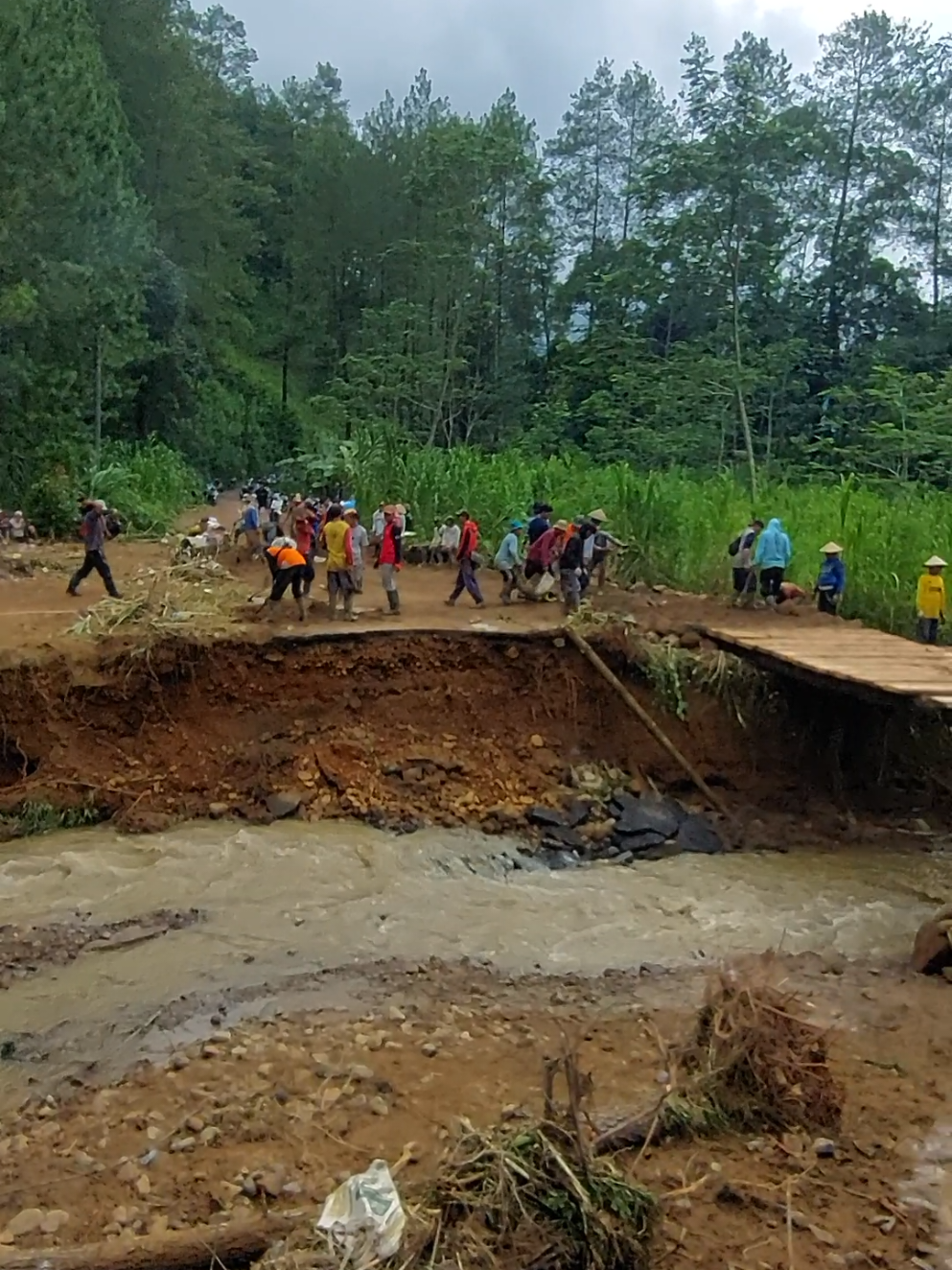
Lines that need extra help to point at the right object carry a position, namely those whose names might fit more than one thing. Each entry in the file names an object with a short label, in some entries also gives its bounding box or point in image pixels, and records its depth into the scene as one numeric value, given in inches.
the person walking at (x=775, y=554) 572.7
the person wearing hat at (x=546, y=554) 586.2
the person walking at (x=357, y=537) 531.2
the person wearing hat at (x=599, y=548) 597.6
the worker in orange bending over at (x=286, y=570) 520.2
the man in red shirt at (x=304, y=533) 607.1
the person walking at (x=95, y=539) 584.1
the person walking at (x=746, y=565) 589.3
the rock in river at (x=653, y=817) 460.4
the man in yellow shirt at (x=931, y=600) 528.4
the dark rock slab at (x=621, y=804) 468.4
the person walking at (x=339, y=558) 526.9
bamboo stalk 486.3
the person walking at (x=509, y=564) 596.1
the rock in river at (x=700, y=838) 453.7
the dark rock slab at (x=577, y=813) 459.8
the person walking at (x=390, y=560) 543.5
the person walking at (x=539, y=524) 597.3
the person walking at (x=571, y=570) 547.8
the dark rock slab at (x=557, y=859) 435.5
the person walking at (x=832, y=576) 568.7
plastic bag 154.4
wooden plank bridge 408.8
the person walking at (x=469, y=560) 573.3
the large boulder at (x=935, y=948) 323.0
